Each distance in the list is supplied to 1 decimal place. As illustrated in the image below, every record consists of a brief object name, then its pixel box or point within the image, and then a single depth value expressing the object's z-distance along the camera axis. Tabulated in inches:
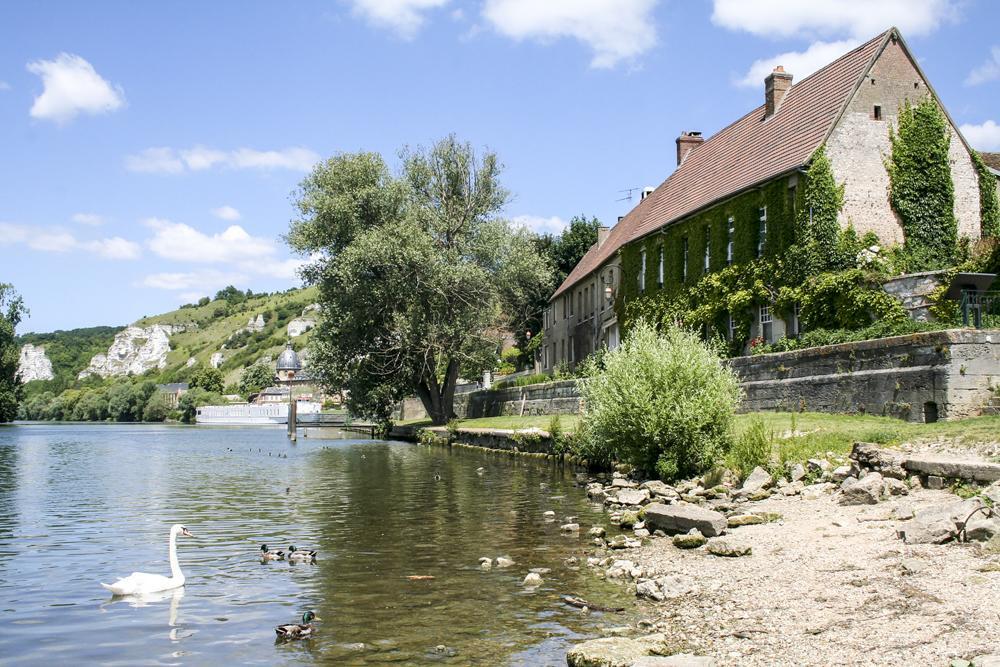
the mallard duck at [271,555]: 514.6
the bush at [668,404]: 747.4
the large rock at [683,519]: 515.2
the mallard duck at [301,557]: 506.6
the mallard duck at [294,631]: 348.2
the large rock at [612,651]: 299.6
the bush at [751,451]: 676.1
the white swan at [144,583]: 432.8
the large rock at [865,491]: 511.2
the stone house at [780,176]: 1148.5
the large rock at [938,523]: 386.6
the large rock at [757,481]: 626.5
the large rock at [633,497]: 687.1
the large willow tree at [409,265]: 1696.6
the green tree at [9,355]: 3412.2
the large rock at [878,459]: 536.4
